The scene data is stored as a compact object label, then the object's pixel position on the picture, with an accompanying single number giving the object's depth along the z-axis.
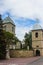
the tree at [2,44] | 12.65
